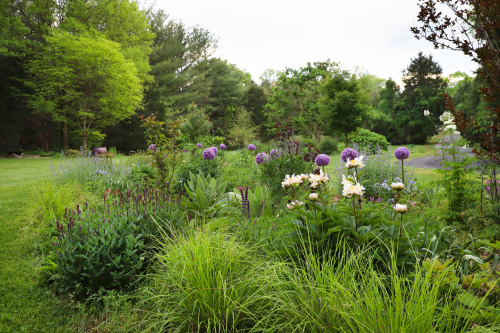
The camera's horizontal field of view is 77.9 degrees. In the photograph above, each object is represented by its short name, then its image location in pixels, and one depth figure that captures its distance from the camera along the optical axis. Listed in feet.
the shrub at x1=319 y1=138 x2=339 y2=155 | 64.13
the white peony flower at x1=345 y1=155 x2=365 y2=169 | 7.22
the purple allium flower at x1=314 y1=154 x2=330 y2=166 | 15.87
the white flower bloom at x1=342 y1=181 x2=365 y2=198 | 6.14
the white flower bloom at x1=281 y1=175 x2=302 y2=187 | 7.31
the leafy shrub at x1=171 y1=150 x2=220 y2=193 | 19.88
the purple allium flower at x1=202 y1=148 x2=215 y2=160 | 18.98
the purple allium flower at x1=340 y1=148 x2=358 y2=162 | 16.83
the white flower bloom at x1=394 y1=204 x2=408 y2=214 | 5.60
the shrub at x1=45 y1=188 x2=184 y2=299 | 8.06
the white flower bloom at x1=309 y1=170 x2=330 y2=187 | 6.95
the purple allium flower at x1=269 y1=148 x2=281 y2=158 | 16.66
